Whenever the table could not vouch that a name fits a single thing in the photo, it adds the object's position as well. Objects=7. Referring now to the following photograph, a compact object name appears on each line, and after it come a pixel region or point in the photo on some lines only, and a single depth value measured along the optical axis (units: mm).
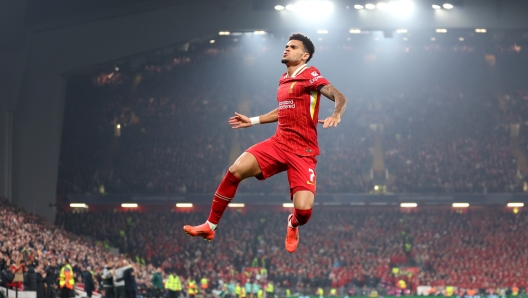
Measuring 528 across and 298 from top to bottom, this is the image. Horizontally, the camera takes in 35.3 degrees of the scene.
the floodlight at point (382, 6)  35781
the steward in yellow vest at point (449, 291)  33344
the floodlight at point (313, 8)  35719
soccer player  8648
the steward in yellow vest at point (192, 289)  27994
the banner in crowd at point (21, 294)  20320
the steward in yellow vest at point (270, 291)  31922
